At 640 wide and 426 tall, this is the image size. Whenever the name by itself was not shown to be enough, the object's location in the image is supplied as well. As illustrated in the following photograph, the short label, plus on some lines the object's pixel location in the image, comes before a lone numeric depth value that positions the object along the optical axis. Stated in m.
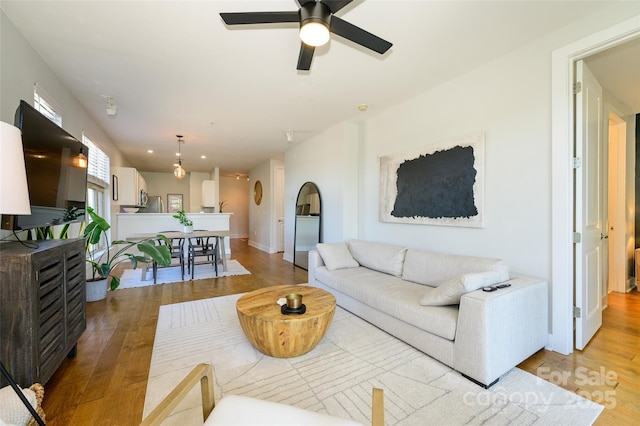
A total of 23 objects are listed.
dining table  4.48
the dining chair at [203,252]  4.81
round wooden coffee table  2.04
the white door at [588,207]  2.21
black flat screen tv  1.74
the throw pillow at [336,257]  3.59
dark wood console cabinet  1.43
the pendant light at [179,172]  5.84
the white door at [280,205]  7.64
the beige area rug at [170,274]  4.43
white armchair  0.99
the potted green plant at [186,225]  5.00
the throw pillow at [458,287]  1.99
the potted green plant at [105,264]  3.40
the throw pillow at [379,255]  3.24
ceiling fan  1.56
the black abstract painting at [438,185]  2.92
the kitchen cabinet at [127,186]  6.04
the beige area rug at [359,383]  1.58
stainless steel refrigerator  9.12
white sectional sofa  1.82
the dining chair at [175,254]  4.46
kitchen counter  6.28
